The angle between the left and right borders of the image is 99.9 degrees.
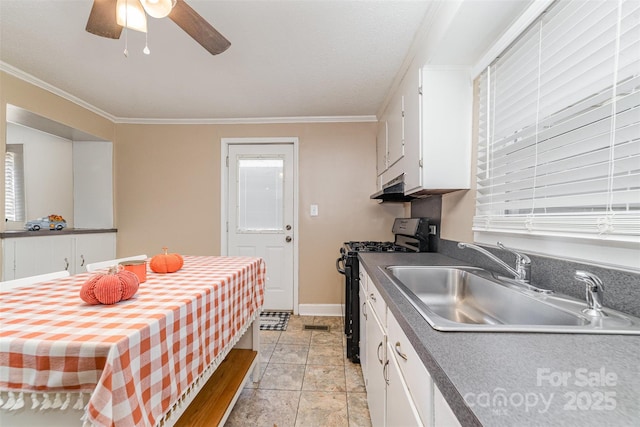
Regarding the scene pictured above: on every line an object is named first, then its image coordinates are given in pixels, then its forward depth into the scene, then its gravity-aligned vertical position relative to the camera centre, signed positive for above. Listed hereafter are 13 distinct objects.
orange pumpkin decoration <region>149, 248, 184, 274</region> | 1.40 -0.29
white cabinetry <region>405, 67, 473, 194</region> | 1.71 +0.53
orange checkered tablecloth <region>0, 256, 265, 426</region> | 0.66 -0.38
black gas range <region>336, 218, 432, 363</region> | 2.16 -0.44
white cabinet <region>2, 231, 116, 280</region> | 2.28 -0.45
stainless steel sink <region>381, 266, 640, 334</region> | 0.71 -0.35
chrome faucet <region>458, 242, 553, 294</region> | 1.15 -0.24
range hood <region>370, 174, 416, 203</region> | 2.12 +0.15
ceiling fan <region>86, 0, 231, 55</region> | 1.20 +0.90
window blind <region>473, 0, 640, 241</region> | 0.82 +0.34
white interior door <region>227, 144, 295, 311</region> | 3.35 -0.02
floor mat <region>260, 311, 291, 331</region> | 2.88 -1.27
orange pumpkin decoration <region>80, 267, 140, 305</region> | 0.92 -0.28
